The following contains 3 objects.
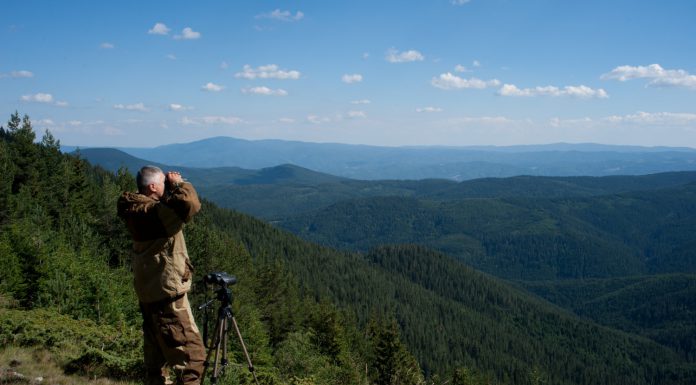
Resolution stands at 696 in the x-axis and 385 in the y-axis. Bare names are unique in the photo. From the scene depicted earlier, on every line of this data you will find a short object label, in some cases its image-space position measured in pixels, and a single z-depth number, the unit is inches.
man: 231.6
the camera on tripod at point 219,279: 266.7
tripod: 263.8
